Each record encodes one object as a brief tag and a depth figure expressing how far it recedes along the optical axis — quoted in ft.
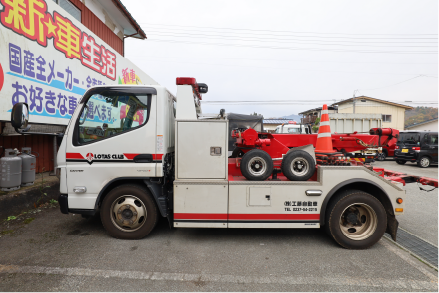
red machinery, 12.88
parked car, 41.75
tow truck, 11.11
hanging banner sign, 14.06
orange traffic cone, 13.12
